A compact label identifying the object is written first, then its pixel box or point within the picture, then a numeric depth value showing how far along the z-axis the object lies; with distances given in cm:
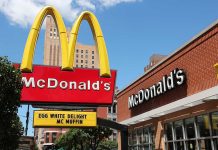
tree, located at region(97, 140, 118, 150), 6351
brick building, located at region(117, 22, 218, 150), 1936
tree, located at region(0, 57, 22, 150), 1555
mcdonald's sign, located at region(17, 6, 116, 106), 2461
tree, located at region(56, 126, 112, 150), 4569
